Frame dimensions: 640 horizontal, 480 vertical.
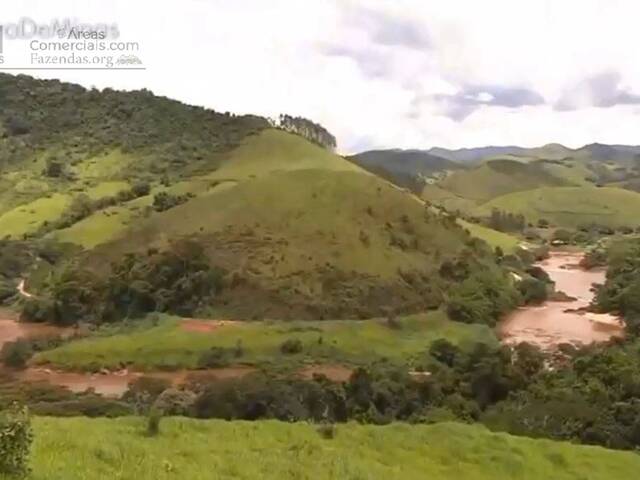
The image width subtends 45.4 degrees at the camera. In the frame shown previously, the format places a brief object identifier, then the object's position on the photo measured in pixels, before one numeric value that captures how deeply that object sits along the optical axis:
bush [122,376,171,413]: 45.55
